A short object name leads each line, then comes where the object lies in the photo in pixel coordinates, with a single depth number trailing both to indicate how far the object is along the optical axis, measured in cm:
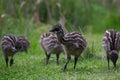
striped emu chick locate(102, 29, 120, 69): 1239
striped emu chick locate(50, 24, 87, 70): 1228
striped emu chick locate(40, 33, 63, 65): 1418
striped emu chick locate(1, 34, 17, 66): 1332
